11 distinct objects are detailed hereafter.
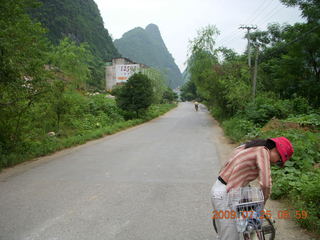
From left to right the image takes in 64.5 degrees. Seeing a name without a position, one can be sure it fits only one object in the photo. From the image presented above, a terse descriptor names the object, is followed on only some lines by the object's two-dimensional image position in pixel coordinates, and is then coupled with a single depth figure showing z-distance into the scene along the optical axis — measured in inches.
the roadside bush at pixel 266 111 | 551.8
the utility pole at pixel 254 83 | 672.7
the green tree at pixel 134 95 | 935.0
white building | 2979.8
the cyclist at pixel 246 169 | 94.4
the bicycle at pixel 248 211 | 97.6
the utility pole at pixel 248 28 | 969.5
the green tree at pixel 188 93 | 3863.2
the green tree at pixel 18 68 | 276.6
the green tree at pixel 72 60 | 1256.6
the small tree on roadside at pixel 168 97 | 2731.3
